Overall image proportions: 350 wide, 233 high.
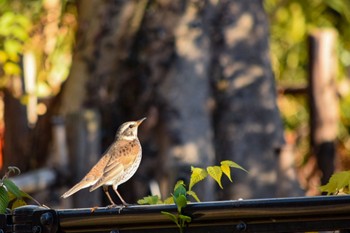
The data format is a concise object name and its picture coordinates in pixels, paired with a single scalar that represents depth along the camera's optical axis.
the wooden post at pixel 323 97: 22.05
